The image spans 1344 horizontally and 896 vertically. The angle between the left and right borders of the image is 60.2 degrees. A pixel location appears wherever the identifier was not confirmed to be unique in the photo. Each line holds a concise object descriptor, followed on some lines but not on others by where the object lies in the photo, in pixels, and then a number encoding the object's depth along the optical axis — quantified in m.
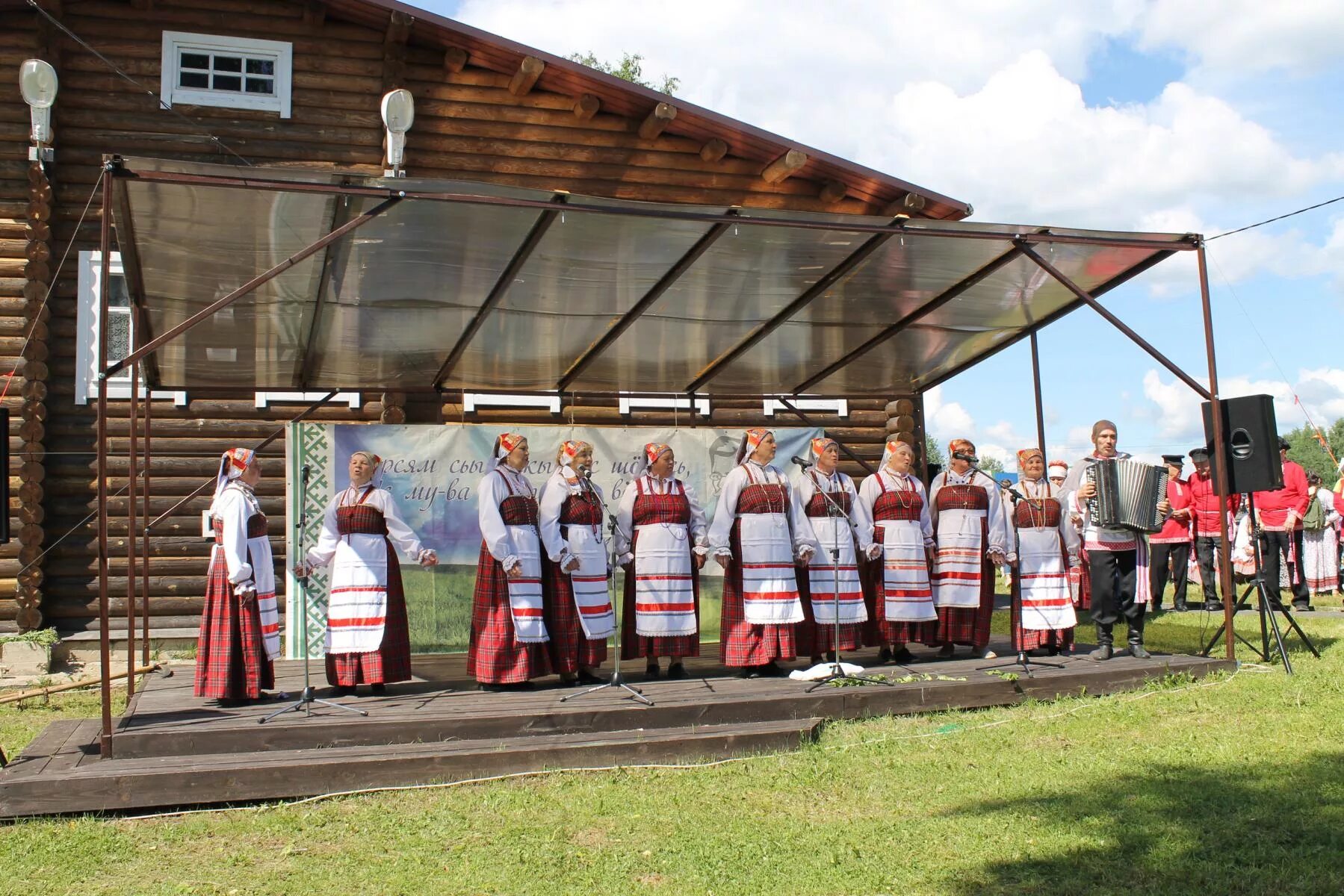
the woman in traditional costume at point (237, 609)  6.93
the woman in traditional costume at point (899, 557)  8.33
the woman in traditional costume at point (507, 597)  7.37
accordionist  8.22
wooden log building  10.92
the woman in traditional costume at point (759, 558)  7.76
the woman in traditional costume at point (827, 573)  8.16
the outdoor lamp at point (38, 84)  9.53
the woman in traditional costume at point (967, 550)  8.43
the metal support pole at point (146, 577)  7.85
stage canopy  6.47
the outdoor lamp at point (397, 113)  8.02
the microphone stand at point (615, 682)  6.83
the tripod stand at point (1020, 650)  7.83
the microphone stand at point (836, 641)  7.27
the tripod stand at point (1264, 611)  7.85
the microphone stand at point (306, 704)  6.52
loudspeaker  7.82
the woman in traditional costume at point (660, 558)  7.81
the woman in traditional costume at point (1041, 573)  8.38
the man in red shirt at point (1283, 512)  12.35
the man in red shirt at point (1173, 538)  13.69
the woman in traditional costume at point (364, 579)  7.24
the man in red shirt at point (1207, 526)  13.05
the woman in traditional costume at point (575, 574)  7.58
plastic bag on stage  7.49
